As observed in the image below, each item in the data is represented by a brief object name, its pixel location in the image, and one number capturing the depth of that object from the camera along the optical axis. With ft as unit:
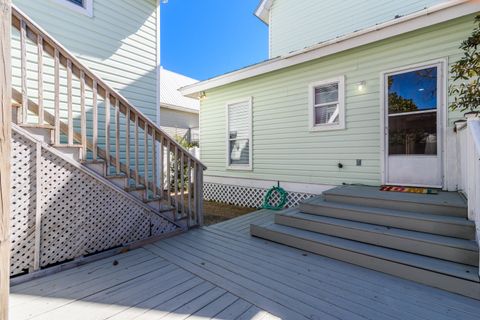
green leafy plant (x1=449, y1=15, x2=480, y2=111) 9.77
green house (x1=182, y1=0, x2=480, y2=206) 13.56
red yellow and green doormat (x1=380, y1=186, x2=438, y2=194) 12.97
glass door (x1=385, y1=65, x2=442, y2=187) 13.67
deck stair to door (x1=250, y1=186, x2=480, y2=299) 8.14
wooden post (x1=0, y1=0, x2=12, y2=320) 3.42
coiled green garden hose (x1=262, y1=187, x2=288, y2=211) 19.20
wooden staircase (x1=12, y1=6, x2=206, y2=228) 8.78
